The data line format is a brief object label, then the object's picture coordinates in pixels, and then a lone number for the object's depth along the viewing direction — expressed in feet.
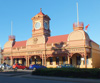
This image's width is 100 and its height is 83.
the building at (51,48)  98.73
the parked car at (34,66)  101.76
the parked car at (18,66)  110.32
